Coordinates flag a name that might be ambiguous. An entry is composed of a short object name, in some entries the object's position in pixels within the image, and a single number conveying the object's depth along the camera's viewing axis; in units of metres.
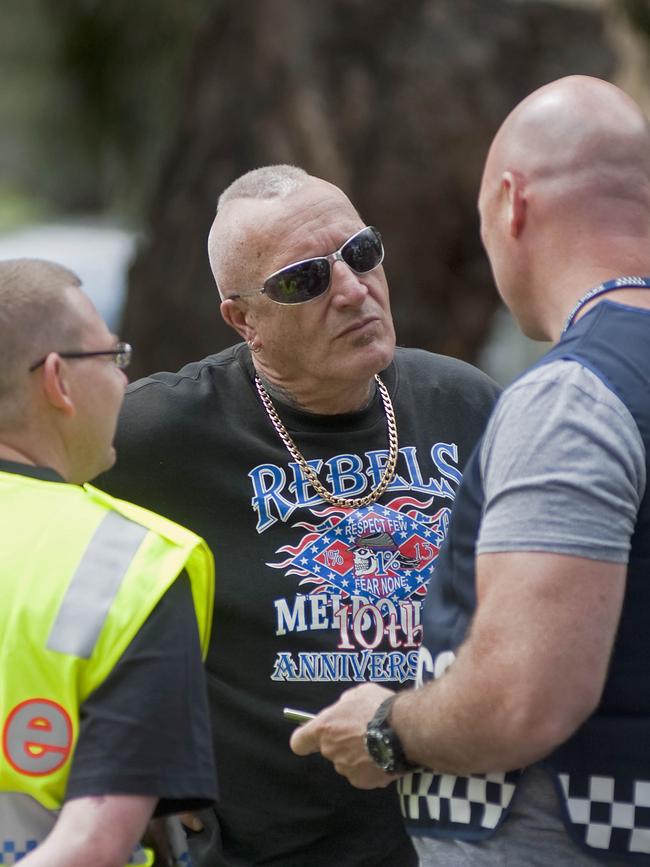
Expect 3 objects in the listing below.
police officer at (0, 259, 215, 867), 7.85
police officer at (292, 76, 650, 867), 7.87
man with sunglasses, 8.46
